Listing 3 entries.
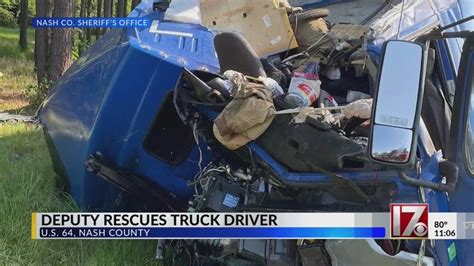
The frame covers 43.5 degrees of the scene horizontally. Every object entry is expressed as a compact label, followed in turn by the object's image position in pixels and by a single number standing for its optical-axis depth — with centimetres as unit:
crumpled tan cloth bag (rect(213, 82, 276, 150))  272
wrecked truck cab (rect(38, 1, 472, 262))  259
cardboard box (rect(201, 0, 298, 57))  368
